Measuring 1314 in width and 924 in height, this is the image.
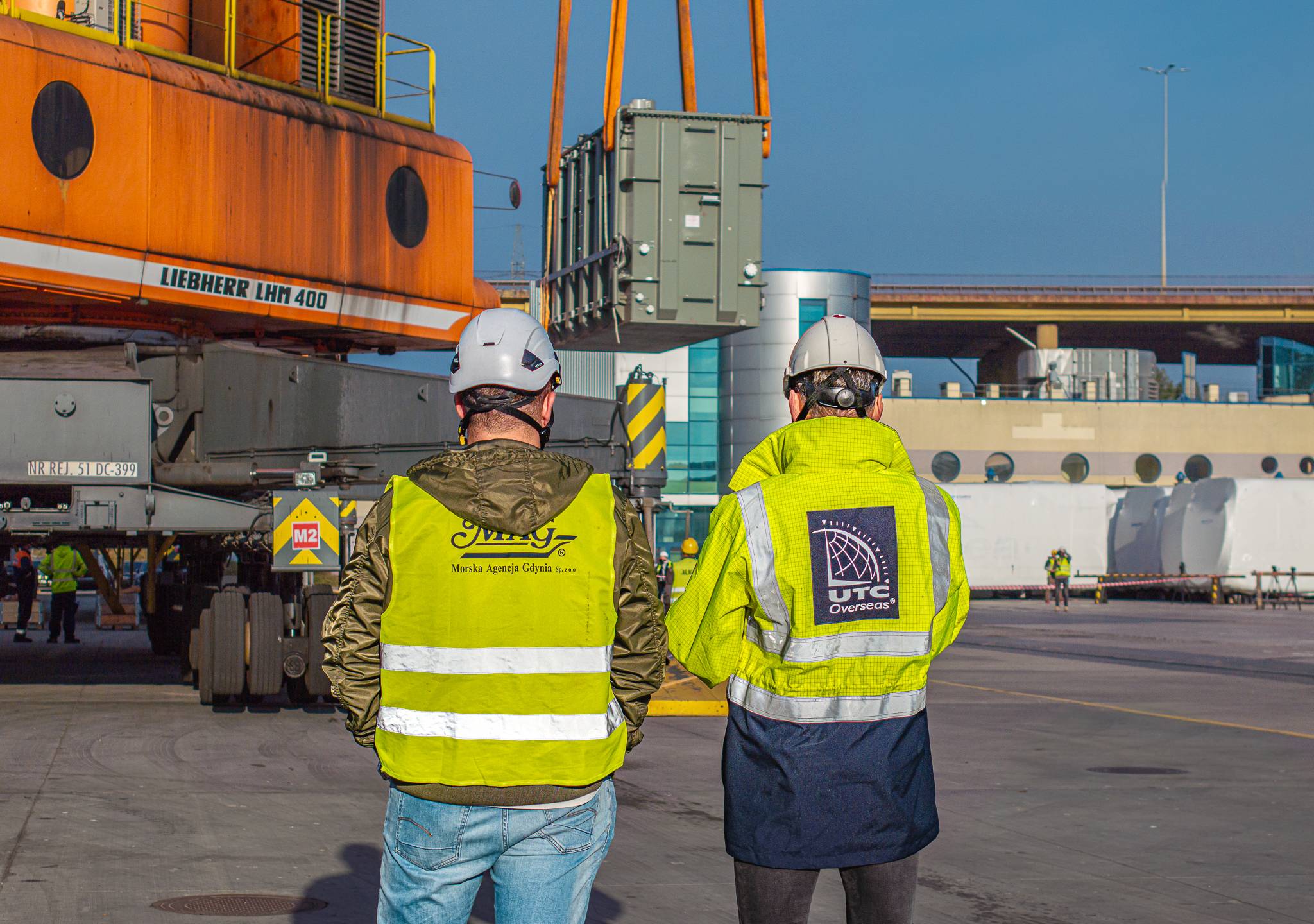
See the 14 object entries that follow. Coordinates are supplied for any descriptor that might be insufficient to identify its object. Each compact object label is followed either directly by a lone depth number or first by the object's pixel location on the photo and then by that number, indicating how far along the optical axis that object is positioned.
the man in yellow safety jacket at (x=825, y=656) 3.71
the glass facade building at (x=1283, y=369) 70.38
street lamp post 89.88
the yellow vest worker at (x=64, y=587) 25.28
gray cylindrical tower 58.41
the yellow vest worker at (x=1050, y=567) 42.22
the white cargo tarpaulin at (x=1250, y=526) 41.44
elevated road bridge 74.25
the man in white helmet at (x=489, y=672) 3.31
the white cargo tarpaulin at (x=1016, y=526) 45.25
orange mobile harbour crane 12.03
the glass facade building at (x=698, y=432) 61.75
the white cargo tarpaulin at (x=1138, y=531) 44.78
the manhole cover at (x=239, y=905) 6.62
